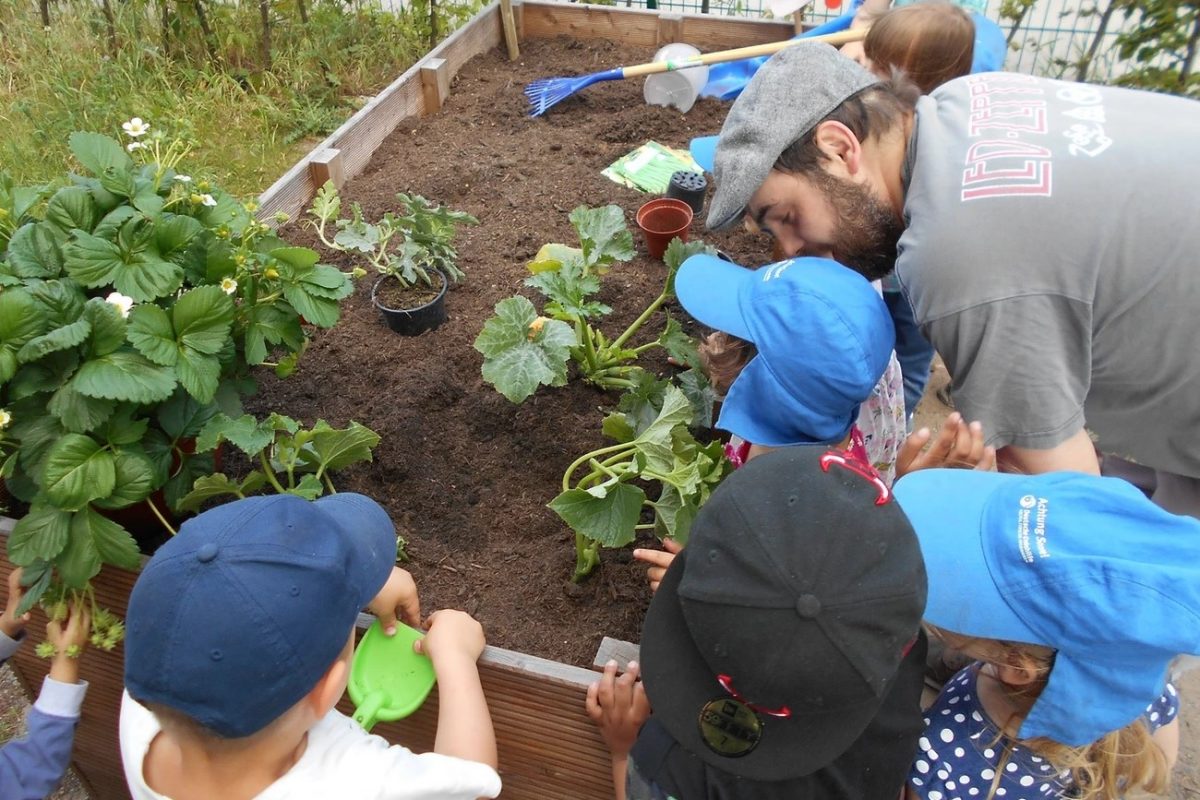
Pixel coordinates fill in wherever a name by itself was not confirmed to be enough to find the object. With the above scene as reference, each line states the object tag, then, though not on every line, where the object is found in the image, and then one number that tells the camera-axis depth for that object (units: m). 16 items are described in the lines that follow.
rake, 3.57
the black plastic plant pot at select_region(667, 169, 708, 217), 3.12
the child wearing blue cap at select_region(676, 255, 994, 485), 1.49
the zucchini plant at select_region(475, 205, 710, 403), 2.02
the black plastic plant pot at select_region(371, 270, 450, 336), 2.57
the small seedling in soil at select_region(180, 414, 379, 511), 1.70
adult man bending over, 1.37
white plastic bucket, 3.83
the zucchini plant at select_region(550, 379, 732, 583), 1.69
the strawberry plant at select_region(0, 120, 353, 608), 1.58
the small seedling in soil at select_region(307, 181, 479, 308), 2.58
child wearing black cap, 1.03
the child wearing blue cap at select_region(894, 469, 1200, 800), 1.10
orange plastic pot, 2.89
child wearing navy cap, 1.05
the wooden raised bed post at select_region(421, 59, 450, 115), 3.78
